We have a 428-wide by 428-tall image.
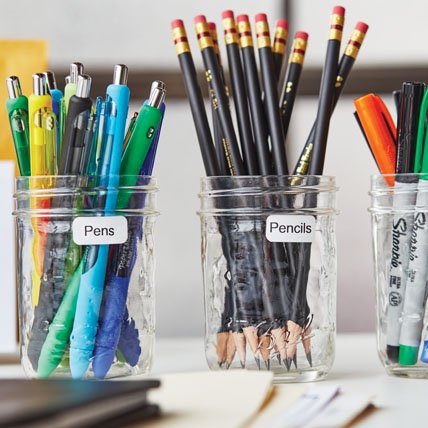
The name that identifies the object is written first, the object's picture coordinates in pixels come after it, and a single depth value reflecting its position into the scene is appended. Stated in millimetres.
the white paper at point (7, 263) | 878
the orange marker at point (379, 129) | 810
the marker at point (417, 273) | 796
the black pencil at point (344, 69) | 812
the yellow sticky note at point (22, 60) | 923
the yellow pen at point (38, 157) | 786
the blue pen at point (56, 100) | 798
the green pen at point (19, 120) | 800
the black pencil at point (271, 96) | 806
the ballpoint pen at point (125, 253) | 784
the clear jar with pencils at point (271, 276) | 787
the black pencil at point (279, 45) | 836
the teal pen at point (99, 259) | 780
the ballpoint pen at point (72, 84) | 794
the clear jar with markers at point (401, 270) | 797
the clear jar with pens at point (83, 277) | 782
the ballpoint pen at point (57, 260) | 787
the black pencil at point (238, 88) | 817
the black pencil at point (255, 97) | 810
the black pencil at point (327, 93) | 808
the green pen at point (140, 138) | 794
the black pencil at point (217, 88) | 813
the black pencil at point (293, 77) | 830
